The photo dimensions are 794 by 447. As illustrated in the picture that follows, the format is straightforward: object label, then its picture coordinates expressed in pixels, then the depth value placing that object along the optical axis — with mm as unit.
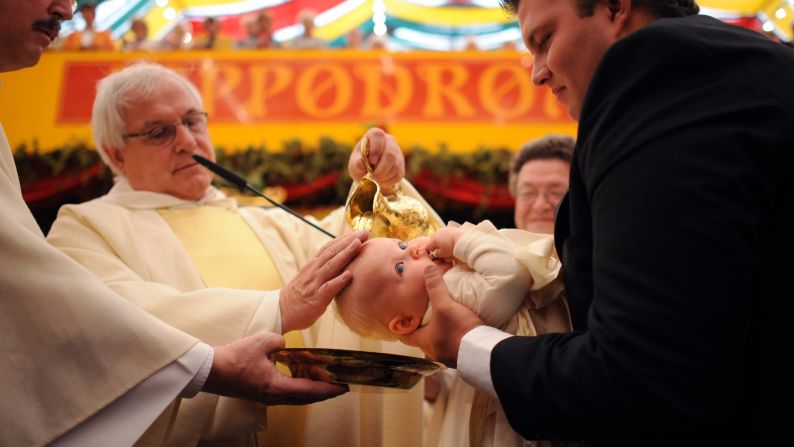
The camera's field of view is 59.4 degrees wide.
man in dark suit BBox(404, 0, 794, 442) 1173
